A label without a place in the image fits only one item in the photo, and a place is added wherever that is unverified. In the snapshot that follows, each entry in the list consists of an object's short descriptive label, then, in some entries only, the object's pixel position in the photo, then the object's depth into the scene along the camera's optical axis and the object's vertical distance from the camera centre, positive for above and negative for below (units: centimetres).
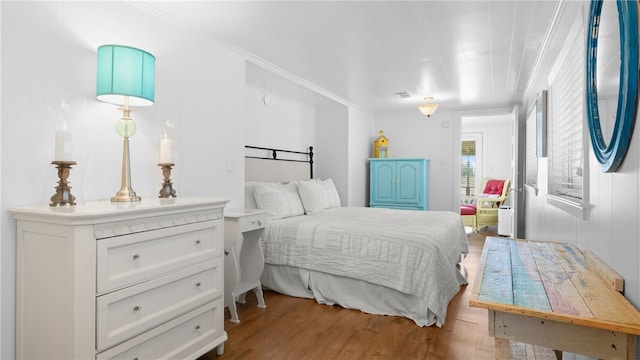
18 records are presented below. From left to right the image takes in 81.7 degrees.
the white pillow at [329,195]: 450 -18
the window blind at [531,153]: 384 +34
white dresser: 150 -47
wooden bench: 105 -38
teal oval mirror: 109 +29
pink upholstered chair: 685 -52
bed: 274 -61
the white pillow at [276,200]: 362 -21
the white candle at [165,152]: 237 +17
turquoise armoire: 580 -4
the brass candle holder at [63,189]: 173 -6
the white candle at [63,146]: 177 +15
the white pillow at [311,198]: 410 -20
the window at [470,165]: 863 +40
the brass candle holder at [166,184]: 232 -4
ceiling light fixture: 505 +101
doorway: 825 +83
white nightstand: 273 -61
